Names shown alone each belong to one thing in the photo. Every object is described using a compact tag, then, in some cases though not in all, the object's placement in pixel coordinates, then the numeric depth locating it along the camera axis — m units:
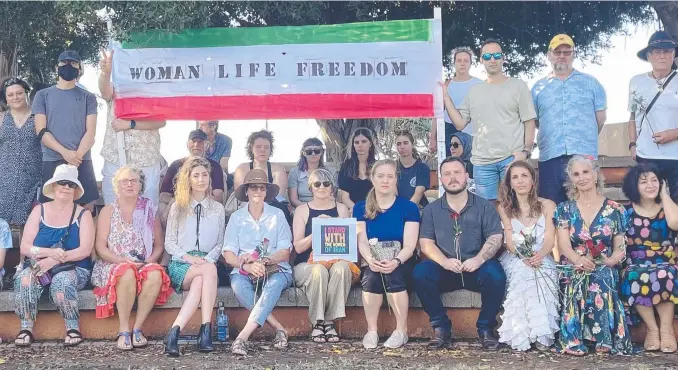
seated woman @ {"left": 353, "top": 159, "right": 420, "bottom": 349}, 6.75
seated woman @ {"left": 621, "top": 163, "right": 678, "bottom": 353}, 6.50
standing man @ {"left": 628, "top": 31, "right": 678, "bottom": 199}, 7.47
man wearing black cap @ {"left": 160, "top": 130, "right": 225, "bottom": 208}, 8.04
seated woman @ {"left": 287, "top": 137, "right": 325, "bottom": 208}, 8.30
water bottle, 6.84
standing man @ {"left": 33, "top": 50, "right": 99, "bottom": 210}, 7.66
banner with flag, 7.99
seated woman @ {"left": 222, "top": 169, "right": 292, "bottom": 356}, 6.77
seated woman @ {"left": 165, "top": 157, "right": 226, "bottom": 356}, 6.81
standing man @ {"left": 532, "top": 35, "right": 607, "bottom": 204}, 7.37
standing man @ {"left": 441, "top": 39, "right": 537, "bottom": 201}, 7.43
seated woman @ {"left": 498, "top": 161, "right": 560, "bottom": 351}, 6.52
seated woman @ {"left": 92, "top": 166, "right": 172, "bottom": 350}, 6.78
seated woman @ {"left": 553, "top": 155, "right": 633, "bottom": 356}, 6.45
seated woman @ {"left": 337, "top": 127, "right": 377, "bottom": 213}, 8.23
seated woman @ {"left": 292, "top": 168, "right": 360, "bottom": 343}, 6.88
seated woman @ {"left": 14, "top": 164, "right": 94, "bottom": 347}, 6.84
